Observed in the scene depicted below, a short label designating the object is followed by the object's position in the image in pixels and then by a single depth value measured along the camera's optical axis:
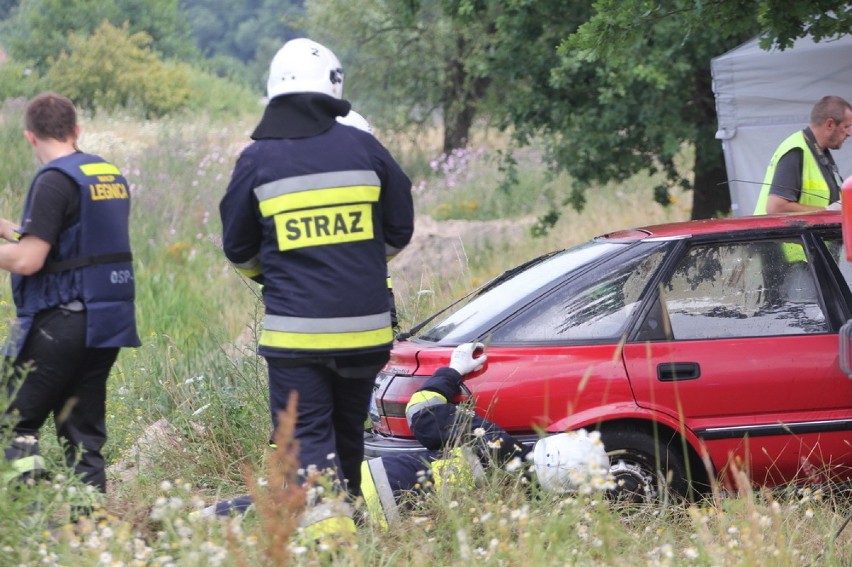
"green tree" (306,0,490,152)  49.09
